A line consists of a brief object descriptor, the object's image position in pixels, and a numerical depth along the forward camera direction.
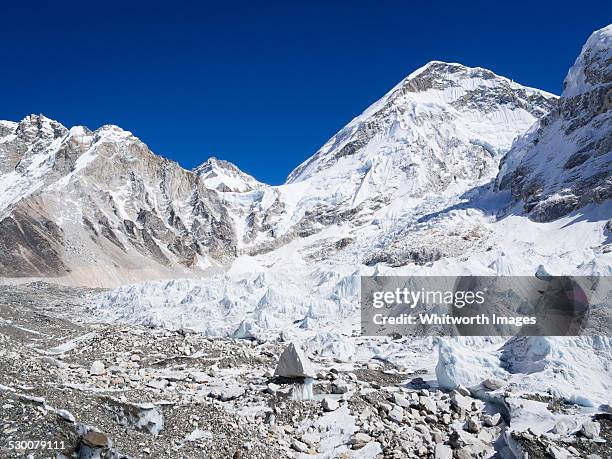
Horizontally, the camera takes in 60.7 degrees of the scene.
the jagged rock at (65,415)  11.69
